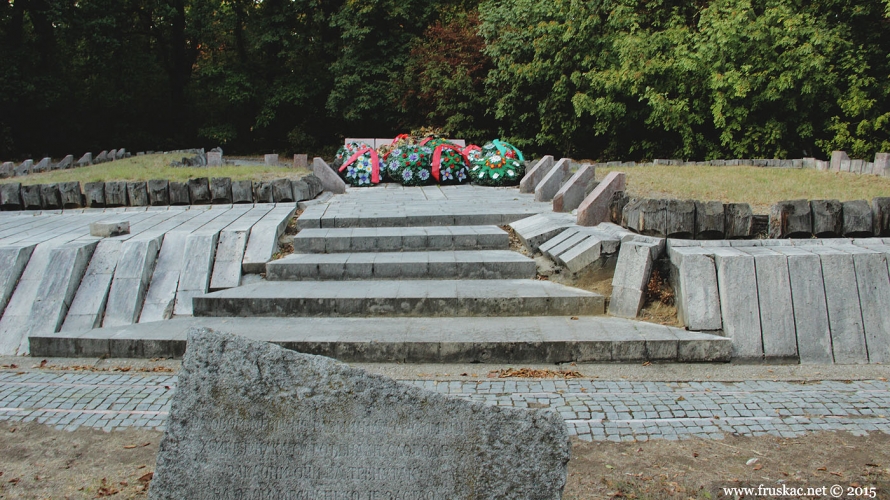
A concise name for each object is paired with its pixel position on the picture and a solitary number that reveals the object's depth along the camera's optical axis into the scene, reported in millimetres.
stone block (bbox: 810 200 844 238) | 5066
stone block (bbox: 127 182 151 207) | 7938
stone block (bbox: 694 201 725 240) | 5043
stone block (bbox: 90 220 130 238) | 5922
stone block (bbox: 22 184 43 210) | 7930
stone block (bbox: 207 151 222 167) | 12383
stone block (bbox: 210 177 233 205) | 7863
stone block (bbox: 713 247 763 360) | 4430
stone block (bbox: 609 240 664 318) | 4941
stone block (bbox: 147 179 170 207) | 7902
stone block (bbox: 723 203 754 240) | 5051
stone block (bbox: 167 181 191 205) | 7934
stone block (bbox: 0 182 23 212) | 7941
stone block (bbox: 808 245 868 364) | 4418
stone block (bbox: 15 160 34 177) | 11751
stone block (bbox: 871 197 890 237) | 5070
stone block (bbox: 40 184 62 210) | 7938
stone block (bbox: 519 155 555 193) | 9453
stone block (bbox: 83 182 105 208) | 7961
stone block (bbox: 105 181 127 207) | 7973
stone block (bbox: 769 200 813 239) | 5070
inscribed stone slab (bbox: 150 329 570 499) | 2205
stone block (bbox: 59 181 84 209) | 7934
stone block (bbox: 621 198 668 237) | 5121
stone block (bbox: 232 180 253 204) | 7898
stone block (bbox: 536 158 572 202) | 8312
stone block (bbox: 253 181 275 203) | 7914
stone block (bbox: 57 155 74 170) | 13605
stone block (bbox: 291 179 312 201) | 8031
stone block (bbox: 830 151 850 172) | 8969
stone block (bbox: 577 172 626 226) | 6199
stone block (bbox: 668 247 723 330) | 4551
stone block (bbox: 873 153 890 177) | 7922
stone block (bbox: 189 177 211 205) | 7914
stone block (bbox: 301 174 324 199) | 8547
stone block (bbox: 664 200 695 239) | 5062
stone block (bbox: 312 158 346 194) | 9797
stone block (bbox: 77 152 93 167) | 14297
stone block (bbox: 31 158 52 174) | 12627
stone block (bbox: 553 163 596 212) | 7297
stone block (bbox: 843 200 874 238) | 5078
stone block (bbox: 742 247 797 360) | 4414
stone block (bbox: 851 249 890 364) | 4422
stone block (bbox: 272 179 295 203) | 7945
